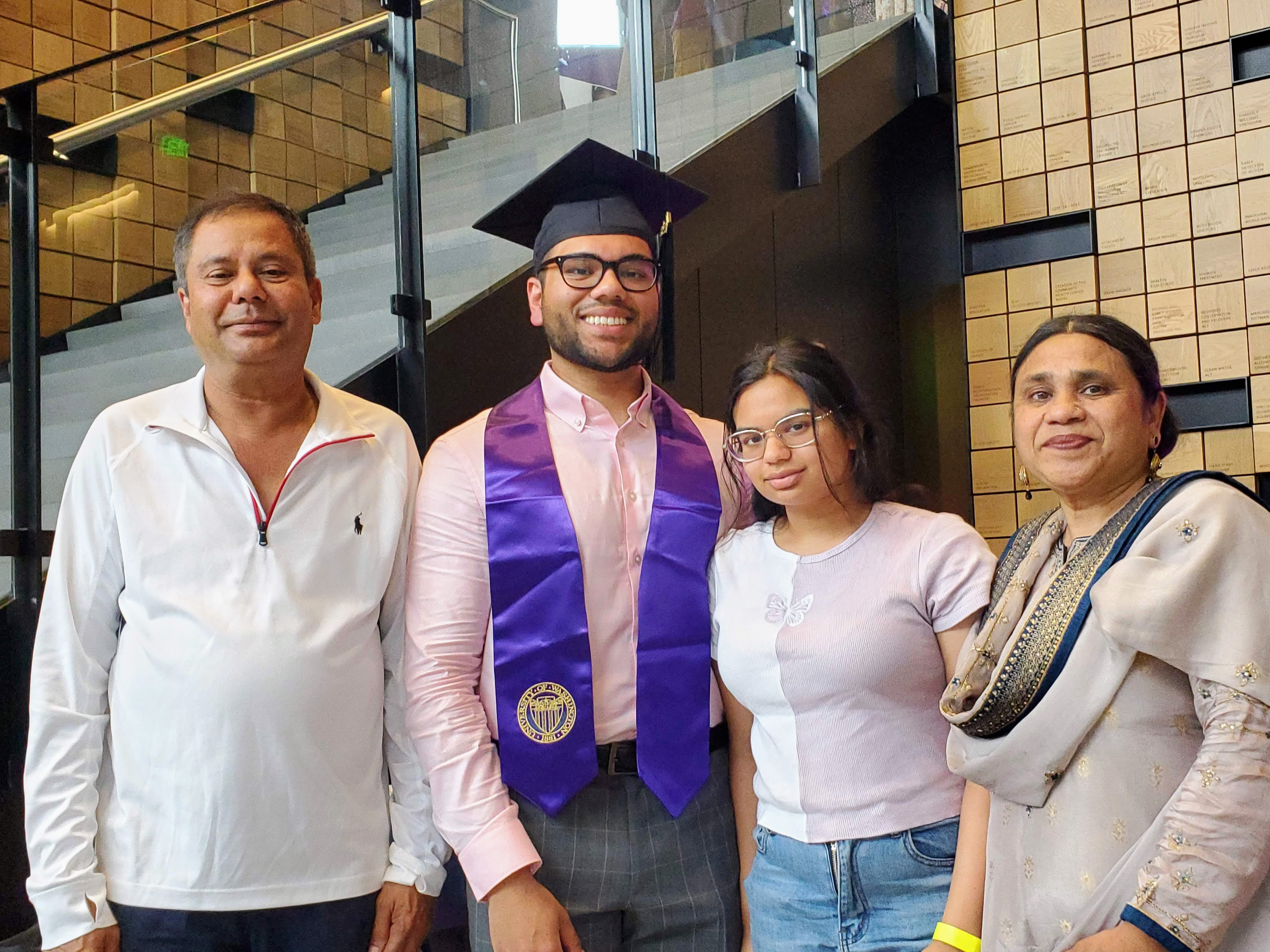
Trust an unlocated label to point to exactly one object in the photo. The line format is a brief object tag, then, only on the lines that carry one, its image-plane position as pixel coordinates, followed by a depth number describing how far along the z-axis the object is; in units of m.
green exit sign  2.58
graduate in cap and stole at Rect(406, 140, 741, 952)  1.55
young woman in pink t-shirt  1.42
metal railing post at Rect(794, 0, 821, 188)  3.83
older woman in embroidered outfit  1.14
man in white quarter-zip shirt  1.42
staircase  2.23
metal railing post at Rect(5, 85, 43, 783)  2.13
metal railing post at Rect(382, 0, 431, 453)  2.53
